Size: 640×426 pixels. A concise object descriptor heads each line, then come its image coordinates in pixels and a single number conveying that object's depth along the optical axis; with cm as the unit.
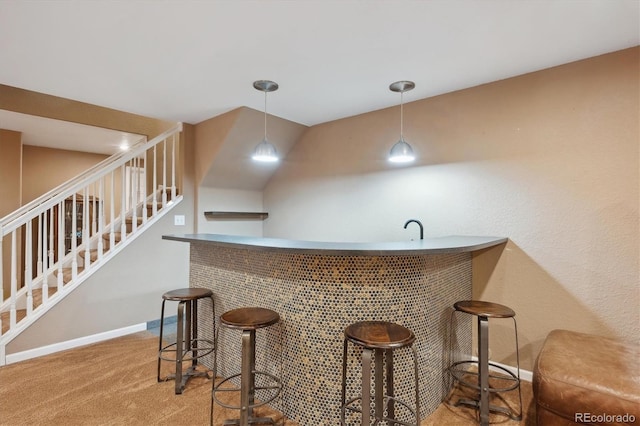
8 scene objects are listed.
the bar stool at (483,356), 193
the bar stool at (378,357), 146
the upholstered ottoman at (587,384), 147
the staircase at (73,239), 280
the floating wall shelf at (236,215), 404
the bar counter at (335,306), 190
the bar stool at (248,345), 173
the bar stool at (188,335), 229
